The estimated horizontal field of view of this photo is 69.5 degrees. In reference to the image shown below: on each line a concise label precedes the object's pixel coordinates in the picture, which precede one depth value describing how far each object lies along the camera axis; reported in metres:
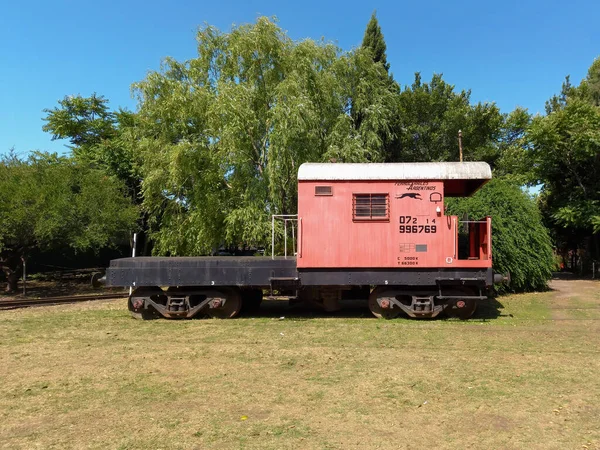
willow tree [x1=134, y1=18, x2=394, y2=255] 16.19
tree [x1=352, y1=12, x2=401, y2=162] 27.60
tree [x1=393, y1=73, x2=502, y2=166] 27.86
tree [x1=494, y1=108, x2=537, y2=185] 23.33
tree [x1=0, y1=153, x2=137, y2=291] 15.52
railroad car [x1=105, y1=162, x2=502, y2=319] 9.66
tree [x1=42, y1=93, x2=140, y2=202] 27.25
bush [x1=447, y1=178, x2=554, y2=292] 14.01
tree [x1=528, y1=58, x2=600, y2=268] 20.41
